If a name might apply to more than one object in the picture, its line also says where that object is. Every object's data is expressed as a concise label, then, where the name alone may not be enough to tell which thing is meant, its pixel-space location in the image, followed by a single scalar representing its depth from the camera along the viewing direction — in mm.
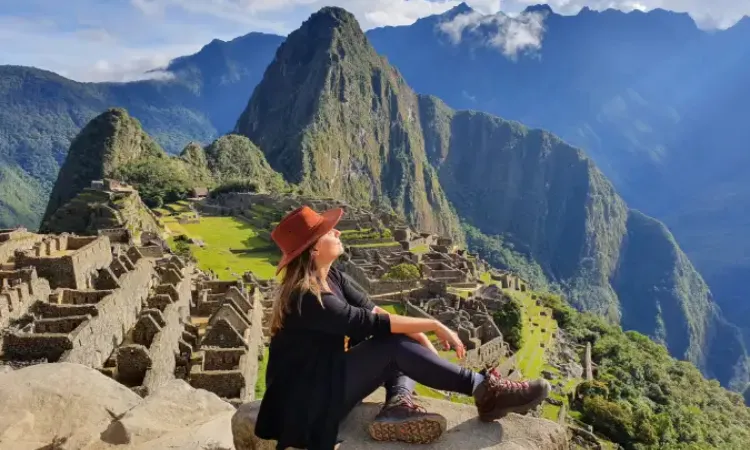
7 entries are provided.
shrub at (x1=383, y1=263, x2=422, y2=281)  38844
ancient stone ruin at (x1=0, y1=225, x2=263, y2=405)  13695
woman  5270
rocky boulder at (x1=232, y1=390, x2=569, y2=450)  5719
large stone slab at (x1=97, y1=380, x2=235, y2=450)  7031
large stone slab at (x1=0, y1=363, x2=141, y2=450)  7320
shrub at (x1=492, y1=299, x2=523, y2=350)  36656
